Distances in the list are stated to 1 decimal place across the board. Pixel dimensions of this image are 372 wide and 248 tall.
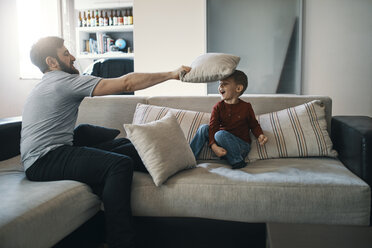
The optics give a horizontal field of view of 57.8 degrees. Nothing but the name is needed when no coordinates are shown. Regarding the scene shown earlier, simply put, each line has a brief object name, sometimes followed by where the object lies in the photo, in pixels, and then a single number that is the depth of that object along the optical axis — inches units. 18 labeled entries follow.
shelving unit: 201.3
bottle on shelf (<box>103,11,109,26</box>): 206.0
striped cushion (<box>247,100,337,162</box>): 74.9
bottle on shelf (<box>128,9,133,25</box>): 203.6
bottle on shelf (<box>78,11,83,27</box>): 211.8
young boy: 73.3
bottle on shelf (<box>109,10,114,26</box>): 205.8
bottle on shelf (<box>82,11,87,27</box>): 210.5
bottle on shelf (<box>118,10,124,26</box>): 203.8
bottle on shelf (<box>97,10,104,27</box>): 206.3
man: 55.6
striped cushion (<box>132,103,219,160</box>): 78.7
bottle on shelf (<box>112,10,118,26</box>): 204.5
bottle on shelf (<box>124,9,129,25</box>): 203.7
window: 186.9
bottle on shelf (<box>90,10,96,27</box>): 208.1
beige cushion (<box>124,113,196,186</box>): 61.7
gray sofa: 52.3
